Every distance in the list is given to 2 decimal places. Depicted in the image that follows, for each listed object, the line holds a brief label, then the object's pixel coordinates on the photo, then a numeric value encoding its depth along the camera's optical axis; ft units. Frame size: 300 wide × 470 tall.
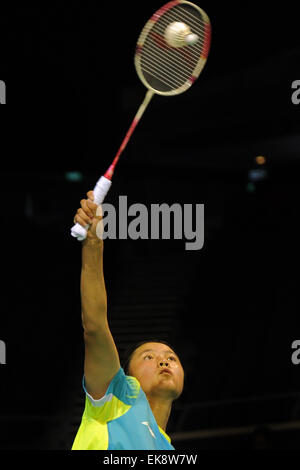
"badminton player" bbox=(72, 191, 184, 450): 14.68
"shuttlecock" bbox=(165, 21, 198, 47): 18.90
